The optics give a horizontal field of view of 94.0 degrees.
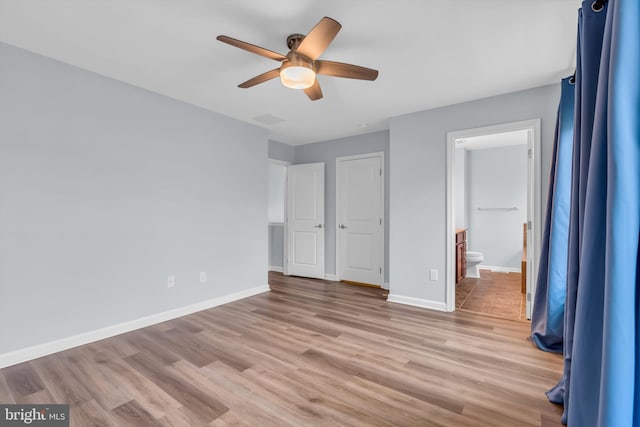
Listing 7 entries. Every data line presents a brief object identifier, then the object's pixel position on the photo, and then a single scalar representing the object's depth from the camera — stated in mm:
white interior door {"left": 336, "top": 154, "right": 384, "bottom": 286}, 4809
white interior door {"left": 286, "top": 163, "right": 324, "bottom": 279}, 5344
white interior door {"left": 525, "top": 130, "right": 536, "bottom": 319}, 3092
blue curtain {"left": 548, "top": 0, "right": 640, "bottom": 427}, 858
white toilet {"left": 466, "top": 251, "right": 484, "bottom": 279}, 5219
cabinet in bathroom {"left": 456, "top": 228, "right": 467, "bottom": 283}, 4684
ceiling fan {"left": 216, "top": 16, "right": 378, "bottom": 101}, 1847
